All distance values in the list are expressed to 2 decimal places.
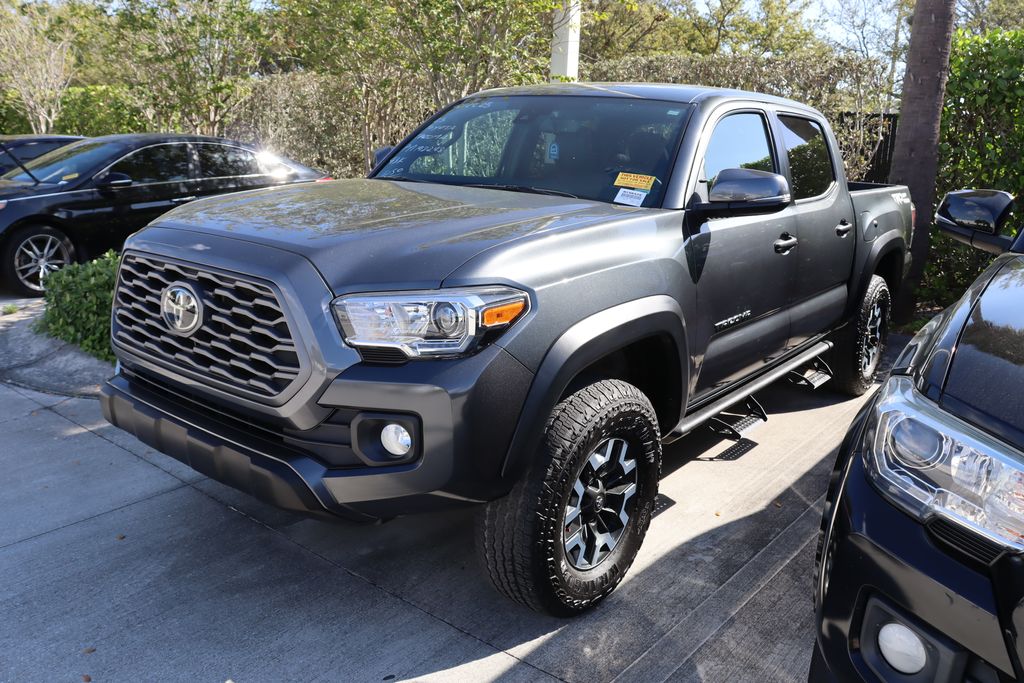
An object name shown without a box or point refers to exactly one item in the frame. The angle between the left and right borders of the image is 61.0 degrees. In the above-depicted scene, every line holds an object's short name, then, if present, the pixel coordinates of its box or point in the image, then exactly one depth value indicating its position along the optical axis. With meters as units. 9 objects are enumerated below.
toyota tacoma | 2.53
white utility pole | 8.93
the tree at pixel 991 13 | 23.97
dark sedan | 7.68
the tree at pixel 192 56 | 11.20
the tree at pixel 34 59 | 14.39
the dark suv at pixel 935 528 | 1.74
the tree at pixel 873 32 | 22.59
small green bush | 5.81
